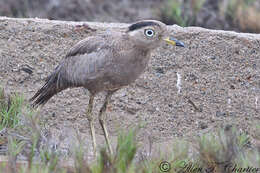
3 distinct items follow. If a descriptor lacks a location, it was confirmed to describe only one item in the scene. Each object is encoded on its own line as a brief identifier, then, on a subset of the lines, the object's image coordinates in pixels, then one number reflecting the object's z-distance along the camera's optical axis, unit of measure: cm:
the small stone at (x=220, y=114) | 1129
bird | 895
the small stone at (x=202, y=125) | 1120
